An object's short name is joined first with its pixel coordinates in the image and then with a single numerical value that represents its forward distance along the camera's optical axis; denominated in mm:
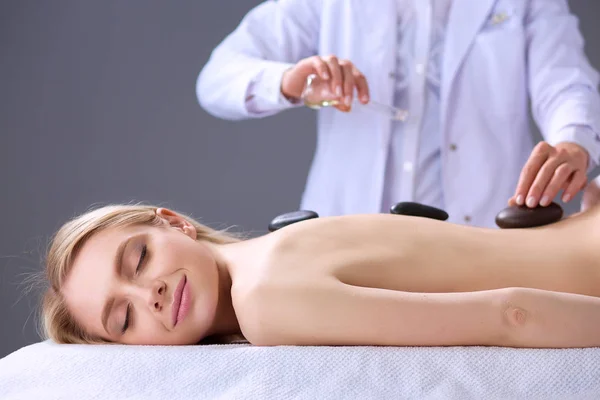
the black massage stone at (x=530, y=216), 1561
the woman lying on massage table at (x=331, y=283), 1342
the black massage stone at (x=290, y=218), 1573
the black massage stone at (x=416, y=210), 1573
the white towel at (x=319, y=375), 1263
